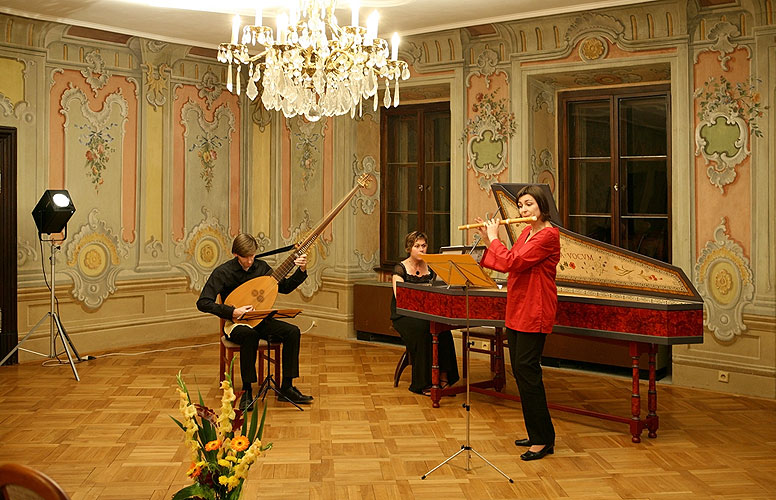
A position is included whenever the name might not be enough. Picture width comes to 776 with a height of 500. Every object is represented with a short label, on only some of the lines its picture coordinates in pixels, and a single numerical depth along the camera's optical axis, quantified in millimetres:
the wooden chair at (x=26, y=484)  1354
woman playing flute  4250
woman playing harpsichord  5840
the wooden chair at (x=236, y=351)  5434
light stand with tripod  6449
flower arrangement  2156
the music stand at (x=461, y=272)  4289
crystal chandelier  4430
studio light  6449
